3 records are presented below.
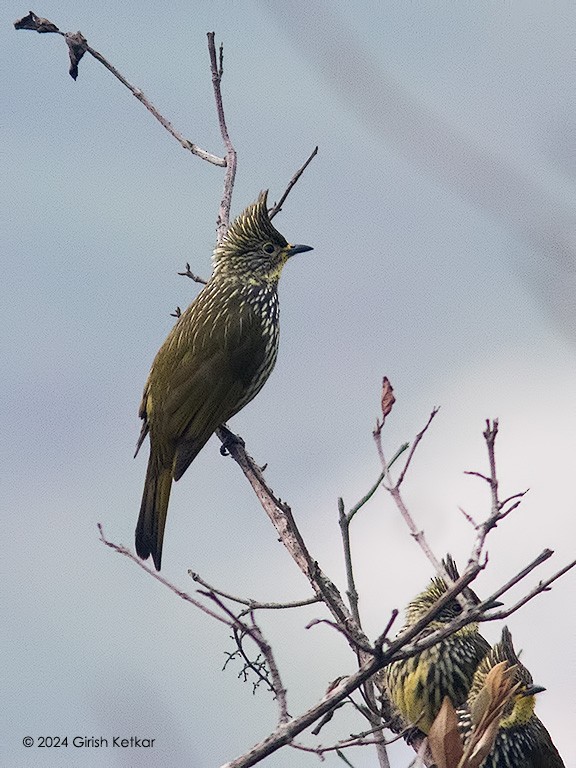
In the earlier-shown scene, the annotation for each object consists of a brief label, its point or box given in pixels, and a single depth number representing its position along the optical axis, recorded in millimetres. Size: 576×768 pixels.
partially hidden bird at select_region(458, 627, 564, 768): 10211
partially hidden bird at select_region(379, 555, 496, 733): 10430
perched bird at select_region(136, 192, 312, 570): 10891
